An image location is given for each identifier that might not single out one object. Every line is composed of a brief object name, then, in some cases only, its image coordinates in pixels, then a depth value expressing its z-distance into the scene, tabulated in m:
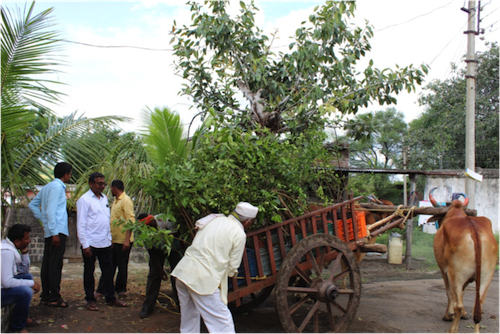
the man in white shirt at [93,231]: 4.70
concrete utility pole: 9.82
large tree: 6.18
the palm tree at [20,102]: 3.68
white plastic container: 10.61
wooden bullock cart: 3.93
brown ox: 4.69
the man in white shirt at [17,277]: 3.62
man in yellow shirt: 5.30
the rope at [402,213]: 5.52
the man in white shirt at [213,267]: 3.46
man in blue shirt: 4.49
